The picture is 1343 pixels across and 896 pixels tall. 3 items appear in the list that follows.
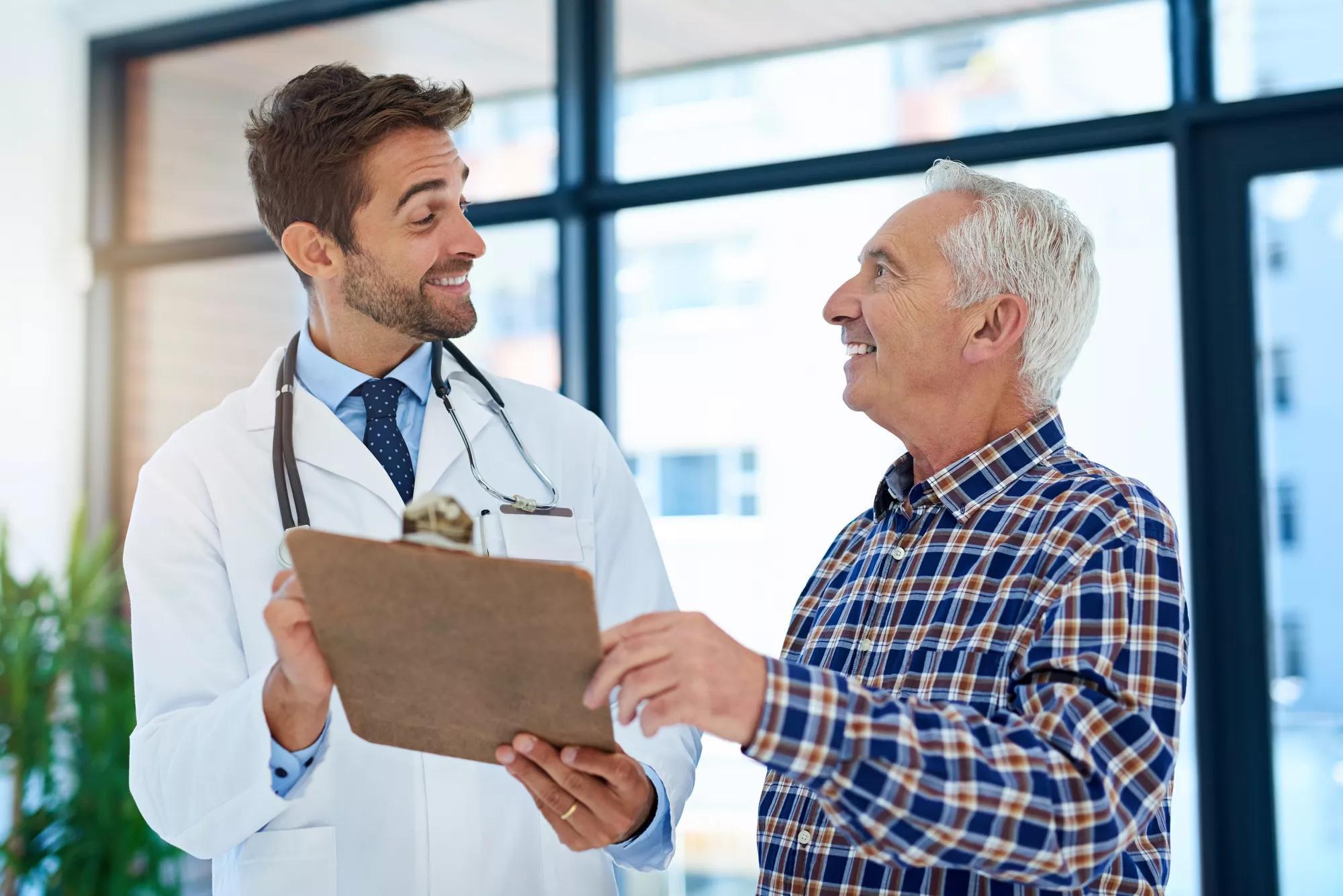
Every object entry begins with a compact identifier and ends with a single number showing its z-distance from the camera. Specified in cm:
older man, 101
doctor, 143
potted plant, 339
